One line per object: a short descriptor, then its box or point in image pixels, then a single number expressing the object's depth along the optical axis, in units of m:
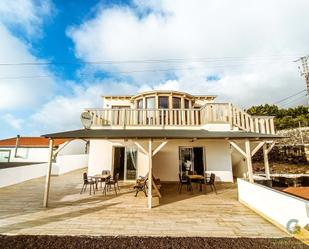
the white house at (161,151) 9.89
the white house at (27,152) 20.27
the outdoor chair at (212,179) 7.58
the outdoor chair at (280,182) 8.19
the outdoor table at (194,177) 7.53
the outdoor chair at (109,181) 7.60
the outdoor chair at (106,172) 9.19
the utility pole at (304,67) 21.78
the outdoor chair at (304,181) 8.17
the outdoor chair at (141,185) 7.05
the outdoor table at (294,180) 8.37
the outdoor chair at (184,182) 7.59
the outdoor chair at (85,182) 7.54
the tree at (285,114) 25.42
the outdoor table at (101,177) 7.64
